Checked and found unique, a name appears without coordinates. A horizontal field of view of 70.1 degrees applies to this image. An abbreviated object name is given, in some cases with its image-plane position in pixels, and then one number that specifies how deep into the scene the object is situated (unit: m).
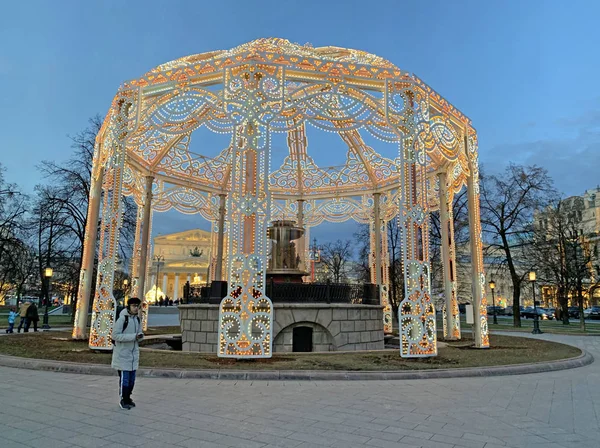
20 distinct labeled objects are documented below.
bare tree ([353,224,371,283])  33.31
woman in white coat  5.47
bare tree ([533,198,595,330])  27.92
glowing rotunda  10.02
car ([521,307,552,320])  47.56
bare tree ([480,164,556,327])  26.06
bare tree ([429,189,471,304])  27.42
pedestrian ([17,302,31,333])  17.97
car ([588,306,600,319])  45.48
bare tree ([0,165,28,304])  22.55
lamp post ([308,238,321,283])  20.80
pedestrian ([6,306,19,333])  18.23
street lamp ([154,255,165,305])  52.96
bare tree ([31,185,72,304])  20.95
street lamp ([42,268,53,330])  20.36
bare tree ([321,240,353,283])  42.16
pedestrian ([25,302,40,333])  18.19
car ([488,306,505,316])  52.31
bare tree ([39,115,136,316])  21.39
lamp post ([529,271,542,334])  21.66
